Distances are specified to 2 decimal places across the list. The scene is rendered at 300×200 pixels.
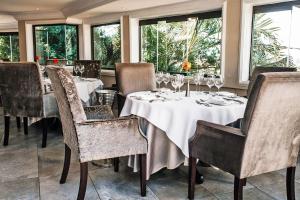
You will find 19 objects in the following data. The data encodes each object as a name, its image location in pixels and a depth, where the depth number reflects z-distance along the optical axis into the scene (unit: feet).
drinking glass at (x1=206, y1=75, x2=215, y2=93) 10.06
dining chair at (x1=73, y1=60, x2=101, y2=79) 17.61
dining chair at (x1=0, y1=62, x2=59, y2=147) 11.42
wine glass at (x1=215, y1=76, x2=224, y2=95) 9.99
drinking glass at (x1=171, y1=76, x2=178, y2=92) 10.12
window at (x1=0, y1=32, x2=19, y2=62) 36.86
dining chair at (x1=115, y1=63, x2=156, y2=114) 12.51
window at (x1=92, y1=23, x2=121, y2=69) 23.39
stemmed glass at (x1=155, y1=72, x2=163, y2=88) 11.47
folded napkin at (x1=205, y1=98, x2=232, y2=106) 8.32
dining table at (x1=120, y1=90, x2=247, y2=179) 7.95
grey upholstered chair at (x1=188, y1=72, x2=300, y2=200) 5.83
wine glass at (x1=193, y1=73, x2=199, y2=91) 10.32
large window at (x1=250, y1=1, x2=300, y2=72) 12.84
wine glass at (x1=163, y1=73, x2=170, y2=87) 11.25
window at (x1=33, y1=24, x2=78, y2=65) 26.63
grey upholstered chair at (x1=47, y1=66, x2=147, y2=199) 7.00
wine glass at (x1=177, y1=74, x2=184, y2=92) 10.07
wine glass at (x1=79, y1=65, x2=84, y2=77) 16.19
